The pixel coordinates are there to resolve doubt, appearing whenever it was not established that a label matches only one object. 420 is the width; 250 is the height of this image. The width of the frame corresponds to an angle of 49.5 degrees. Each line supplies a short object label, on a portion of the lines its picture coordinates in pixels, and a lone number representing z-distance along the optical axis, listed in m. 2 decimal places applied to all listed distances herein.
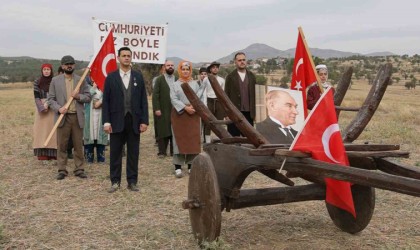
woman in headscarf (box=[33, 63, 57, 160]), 8.05
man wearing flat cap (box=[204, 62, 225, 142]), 9.25
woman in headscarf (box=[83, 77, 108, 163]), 8.34
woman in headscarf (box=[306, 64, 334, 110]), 5.84
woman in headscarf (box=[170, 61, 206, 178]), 7.30
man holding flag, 7.00
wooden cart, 3.08
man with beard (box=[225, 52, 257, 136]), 7.14
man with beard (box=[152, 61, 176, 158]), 8.75
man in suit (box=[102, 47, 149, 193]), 6.18
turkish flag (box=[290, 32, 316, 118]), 4.90
